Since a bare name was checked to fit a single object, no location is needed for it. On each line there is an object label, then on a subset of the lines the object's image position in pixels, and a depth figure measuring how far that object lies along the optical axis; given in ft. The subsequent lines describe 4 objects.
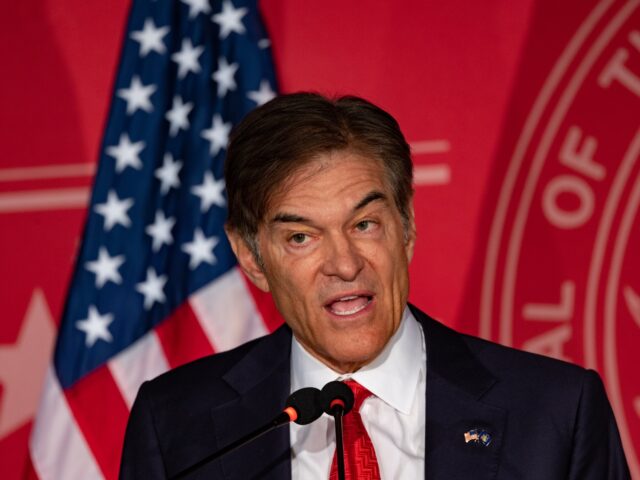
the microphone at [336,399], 15.13
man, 15.59
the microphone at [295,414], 15.12
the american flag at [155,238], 17.35
